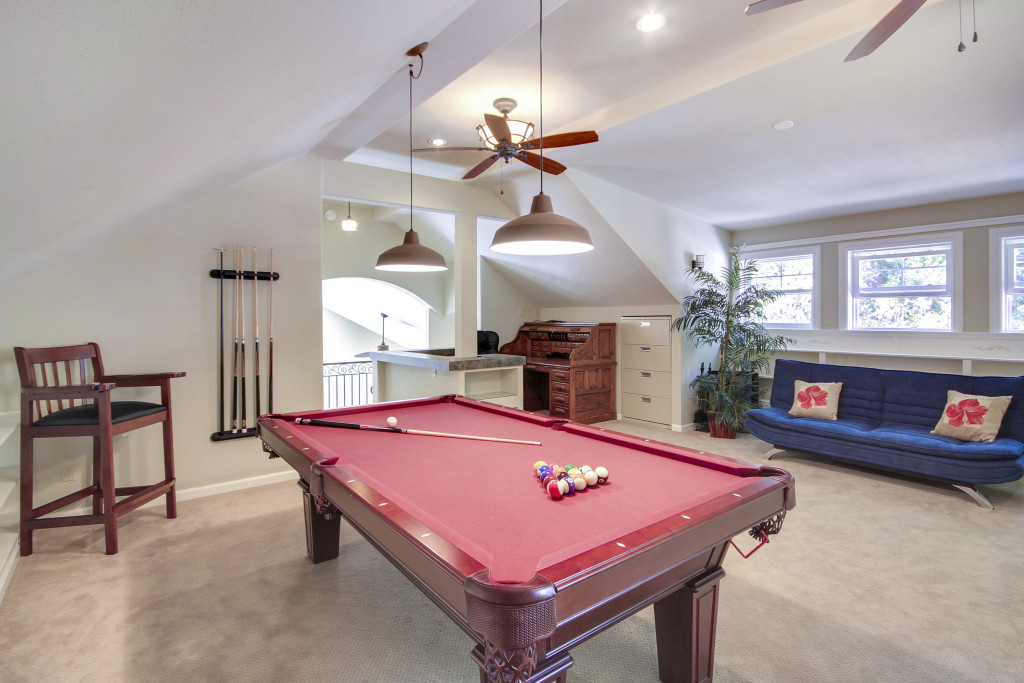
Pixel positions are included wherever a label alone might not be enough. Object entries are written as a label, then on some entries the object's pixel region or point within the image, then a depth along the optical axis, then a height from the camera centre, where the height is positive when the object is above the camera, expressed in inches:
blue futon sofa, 133.1 -28.1
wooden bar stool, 104.0 -16.2
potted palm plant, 206.8 -0.2
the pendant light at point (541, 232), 76.4 +16.5
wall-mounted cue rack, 143.3 -0.4
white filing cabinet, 226.7 -13.1
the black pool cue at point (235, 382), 144.2 -11.5
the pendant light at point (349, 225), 231.0 +53.4
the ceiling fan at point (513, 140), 111.2 +46.1
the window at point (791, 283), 226.8 +25.5
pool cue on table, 95.1 -16.6
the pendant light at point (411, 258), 107.7 +17.6
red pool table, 39.8 -19.0
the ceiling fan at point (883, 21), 63.5 +41.7
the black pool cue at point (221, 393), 142.4 -14.4
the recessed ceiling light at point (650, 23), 91.9 +58.1
